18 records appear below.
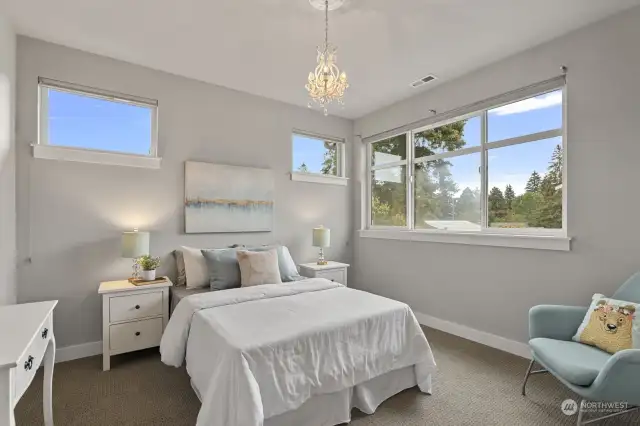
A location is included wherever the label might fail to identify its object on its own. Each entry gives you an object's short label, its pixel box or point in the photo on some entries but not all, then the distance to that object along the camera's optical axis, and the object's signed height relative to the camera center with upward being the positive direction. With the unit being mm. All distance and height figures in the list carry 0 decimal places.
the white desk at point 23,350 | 1093 -565
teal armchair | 1638 -880
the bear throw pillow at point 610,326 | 1922 -724
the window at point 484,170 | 2838 +473
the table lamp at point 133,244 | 2766 -279
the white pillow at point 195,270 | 3045 -557
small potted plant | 2938 -509
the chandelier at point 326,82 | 2135 +907
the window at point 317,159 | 4301 +792
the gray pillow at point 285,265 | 3279 -557
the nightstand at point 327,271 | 3861 -728
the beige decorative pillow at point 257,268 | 2939 -528
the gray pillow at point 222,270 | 2936 -537
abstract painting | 3396 +171
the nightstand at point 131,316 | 2621 -896
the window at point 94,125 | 2797 +850
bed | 1611 -857
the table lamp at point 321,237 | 3992 -304
